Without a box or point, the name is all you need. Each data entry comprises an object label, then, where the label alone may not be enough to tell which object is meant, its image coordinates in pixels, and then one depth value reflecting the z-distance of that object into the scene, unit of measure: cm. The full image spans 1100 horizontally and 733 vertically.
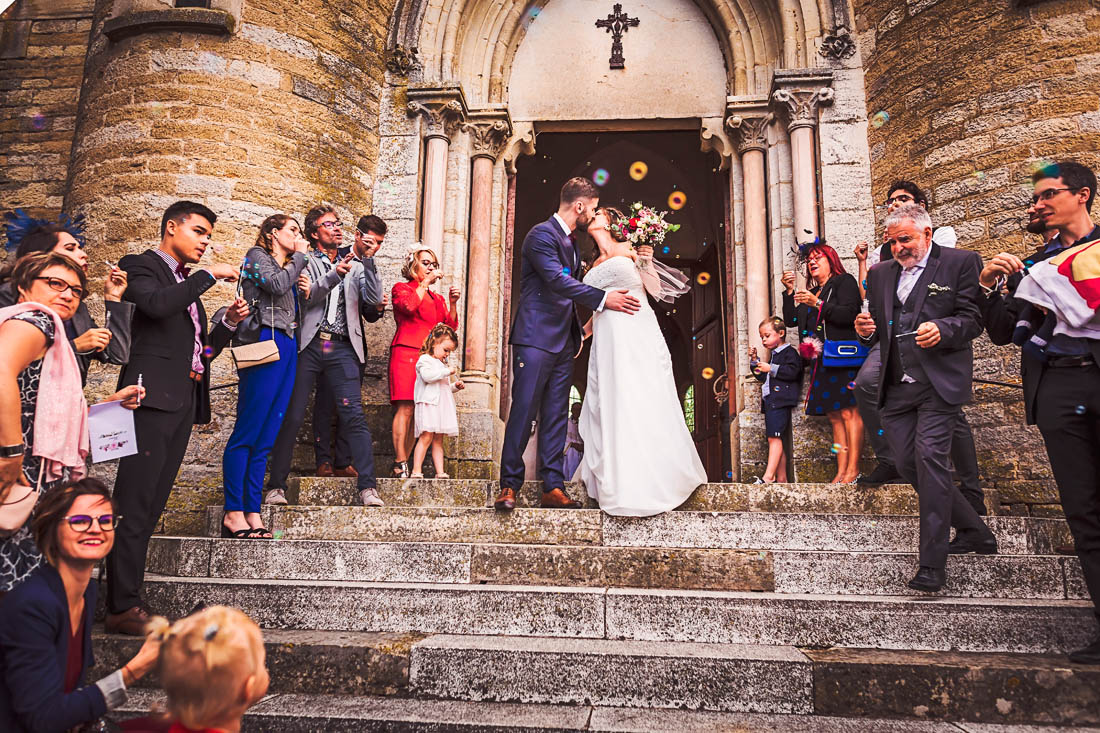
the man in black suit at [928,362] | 322
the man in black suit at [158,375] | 304
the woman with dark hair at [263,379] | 400
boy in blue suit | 591
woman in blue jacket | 173
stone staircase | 243
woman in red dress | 541
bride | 399
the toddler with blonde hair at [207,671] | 135
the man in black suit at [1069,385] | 284
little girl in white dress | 538
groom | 419
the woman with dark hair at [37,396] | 214
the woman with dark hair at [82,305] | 274
